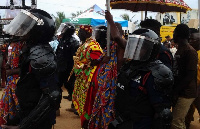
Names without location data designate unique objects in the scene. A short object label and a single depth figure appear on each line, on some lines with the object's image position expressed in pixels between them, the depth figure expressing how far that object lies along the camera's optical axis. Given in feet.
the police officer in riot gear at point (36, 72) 7.81
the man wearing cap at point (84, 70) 16.24
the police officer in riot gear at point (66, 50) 21.93
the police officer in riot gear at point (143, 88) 8.42
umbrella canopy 16.93
